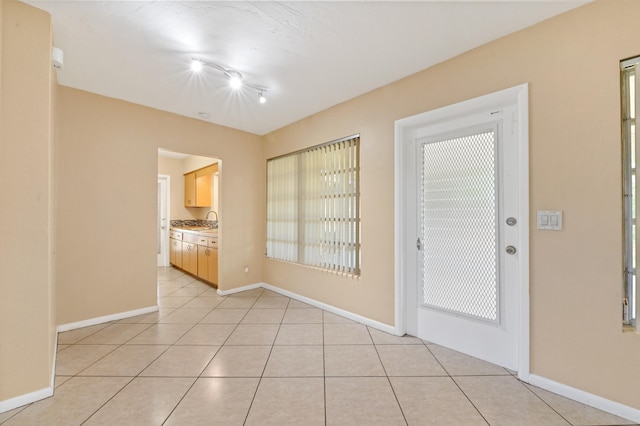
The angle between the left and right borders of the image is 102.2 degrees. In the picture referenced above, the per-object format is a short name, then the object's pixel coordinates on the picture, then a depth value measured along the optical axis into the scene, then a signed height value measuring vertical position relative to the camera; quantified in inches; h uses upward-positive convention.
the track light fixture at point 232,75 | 91.4 +53.4
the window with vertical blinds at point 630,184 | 62.6 +7.2
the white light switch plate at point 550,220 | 69.7 -1.8
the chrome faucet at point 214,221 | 249.4 -7.2
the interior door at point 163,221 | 238.5 -6.9
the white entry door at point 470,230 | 80.0 -5.8
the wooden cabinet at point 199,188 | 232.1 +23.1
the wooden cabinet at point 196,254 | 168.7 -30.3
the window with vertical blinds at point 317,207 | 124.2 +3.8
